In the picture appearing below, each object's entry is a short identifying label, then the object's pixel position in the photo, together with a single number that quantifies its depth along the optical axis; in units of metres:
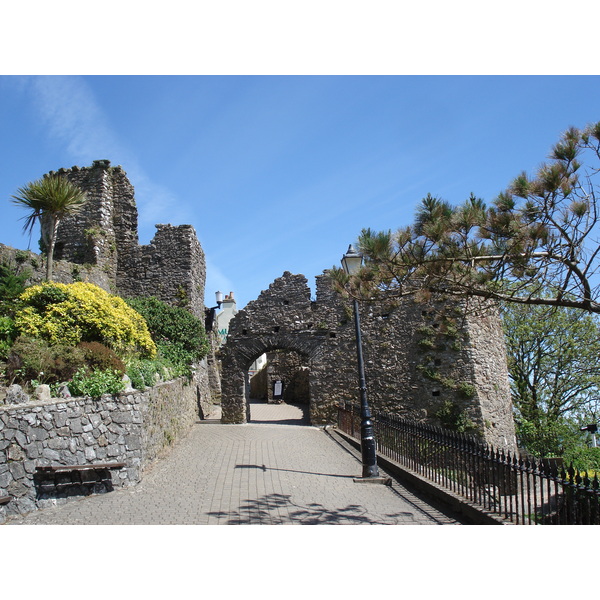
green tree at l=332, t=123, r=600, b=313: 6.02
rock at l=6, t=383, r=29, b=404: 7.09
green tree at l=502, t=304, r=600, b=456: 23.06
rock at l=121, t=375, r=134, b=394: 9.25
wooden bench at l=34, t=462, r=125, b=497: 7.24
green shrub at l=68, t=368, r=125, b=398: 8.31
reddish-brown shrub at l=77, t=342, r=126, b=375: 9.20
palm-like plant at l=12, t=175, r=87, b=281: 12.97
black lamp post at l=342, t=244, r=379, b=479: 9.59
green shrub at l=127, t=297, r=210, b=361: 15.23
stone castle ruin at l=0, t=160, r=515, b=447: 16.11
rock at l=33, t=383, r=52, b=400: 7.65
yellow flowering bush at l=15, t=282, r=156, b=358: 9.52
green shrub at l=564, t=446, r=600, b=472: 21.50
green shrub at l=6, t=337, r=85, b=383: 8.14
